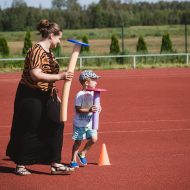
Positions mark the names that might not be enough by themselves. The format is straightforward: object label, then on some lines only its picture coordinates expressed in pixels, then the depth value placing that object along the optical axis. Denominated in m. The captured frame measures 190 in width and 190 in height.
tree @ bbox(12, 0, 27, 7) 117.72
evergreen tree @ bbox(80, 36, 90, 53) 43.60
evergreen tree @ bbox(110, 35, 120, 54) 42.94
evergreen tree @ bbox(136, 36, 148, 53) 44.22
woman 8.30
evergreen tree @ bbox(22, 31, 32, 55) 42.19
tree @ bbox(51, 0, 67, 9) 141.50
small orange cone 9.27
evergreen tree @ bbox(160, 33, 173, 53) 43.34
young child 8.96
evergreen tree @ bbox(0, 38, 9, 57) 43.31
